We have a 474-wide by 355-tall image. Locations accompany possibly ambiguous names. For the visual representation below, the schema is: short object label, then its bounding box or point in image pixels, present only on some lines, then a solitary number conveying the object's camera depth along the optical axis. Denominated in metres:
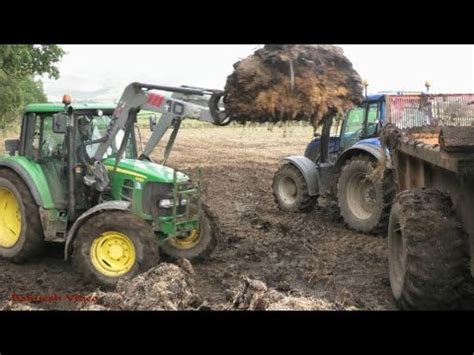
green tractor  6.20
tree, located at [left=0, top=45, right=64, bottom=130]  18.34
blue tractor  8.64
